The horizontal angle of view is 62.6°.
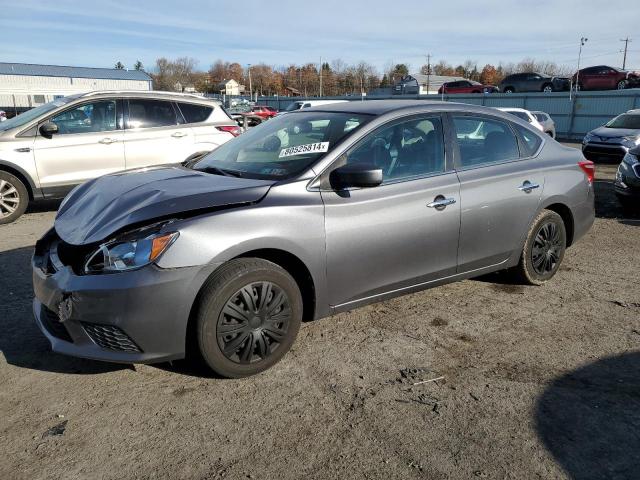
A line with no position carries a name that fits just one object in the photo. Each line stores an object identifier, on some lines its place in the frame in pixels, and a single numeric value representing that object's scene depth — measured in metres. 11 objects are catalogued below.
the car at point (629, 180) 7.67
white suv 7.45
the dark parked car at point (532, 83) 34.94
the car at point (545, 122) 20.38
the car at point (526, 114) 17.77
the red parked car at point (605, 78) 32.00
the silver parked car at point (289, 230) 2.92
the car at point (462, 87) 40.68
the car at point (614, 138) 14.25
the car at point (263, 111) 38.47
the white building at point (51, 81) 62.94
